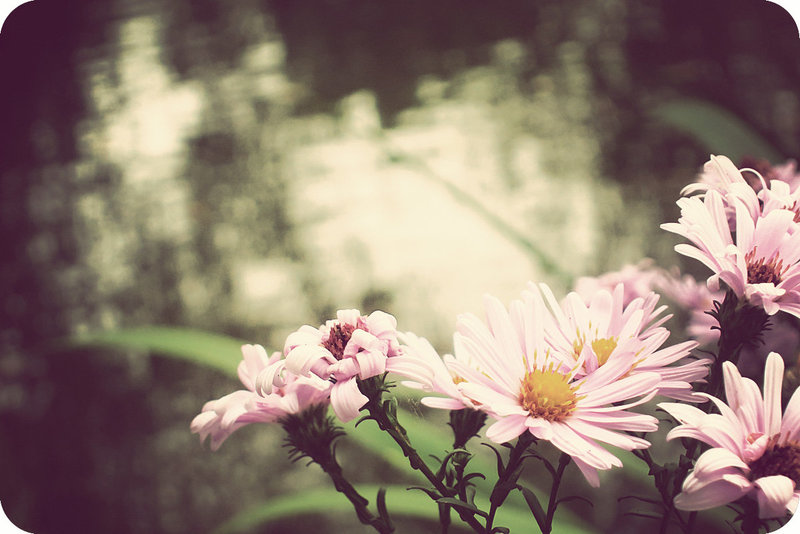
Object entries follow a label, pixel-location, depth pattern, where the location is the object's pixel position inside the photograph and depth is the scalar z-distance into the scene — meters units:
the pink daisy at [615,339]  0.34
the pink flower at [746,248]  0.33
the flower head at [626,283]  0.38
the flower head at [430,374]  0.33
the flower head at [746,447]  0.31
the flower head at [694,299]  0.40
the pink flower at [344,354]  0.32
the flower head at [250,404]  0.33
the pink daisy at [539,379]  0.33
